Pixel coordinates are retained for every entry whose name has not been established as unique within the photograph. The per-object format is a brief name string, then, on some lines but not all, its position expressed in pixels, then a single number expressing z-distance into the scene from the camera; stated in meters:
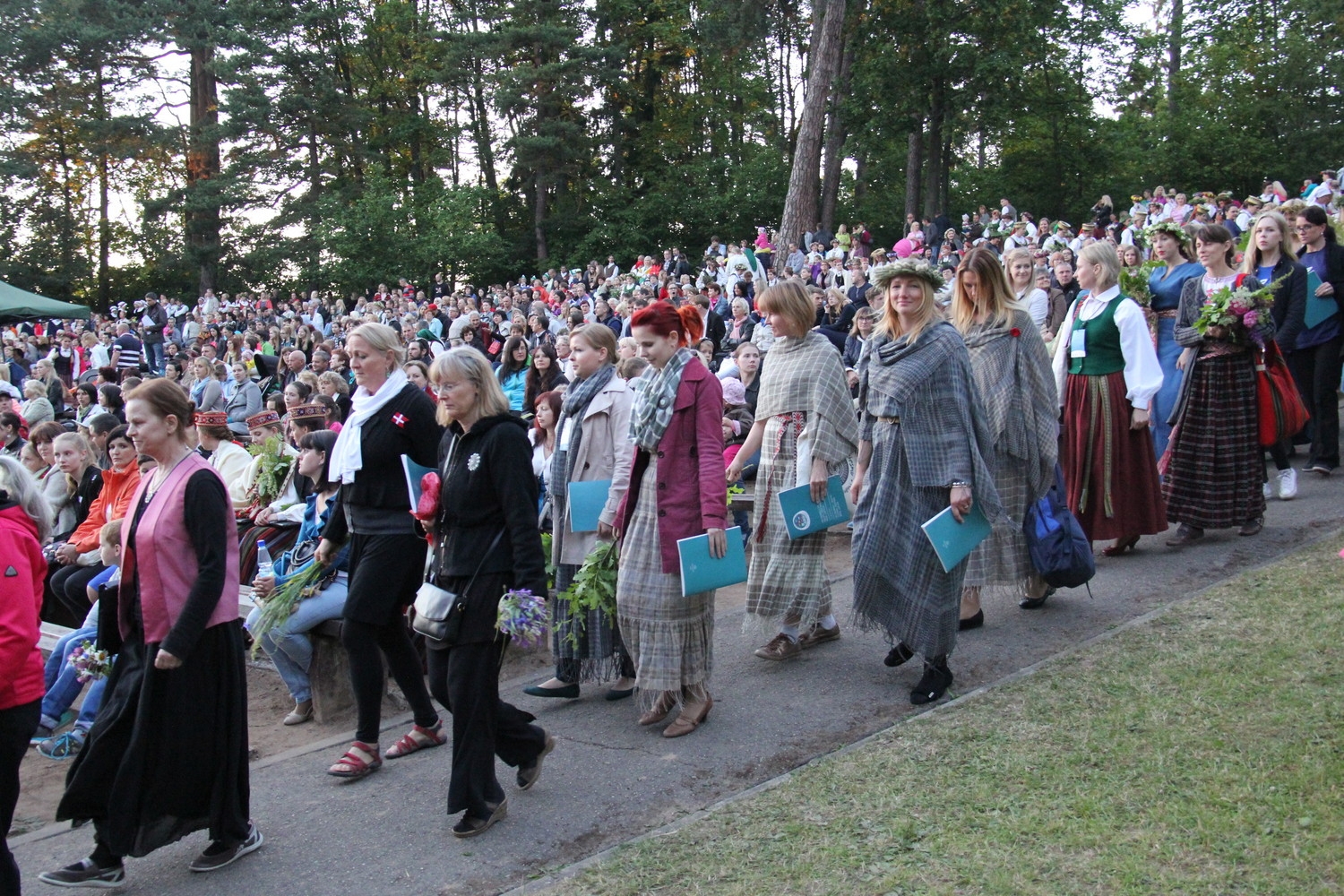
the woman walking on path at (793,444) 5.66
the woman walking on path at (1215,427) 7.32
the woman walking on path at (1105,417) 6.70
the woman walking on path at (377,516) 4.73
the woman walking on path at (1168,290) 8.11
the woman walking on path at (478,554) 4.13
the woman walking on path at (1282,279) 8.20
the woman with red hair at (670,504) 4.93
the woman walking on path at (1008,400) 5.91
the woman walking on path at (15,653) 3.52
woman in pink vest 3.93
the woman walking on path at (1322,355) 8.80
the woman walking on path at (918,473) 5.16
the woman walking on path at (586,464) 5.55
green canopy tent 19.78
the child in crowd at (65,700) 6.01
